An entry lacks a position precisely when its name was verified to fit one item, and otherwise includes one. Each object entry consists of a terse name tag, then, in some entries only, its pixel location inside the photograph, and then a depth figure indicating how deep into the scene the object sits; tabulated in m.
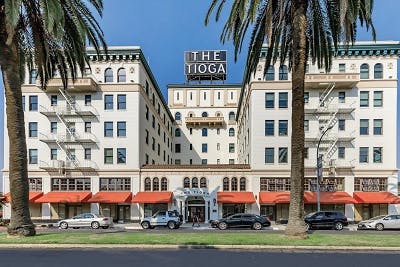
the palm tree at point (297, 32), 17.56
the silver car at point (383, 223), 31.48
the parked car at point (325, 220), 31.23
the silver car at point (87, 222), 32.00
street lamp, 34.00
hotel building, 40.06
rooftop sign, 72.81
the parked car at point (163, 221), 32.22
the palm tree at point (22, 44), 16.22
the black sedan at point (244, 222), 30.86
